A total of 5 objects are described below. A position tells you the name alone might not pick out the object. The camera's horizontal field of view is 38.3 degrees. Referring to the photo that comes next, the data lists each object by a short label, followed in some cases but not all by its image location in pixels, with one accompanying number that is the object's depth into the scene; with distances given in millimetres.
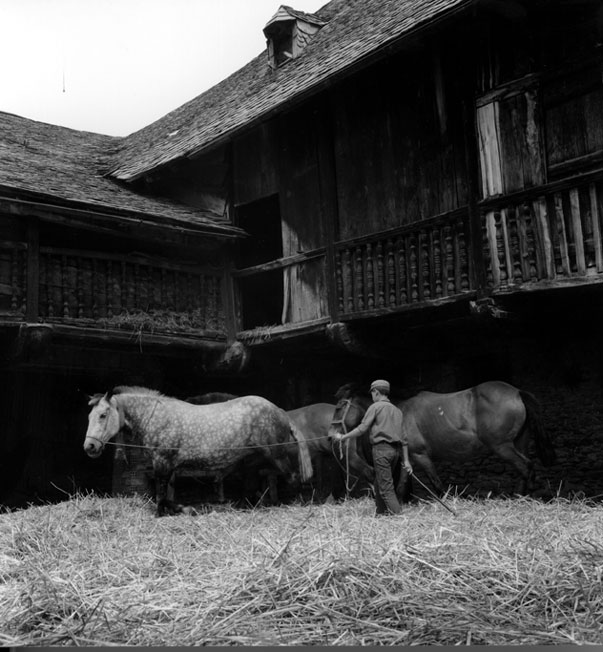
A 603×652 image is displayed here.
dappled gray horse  10219
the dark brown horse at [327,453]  10828
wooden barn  8984
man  8859
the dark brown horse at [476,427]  9641
